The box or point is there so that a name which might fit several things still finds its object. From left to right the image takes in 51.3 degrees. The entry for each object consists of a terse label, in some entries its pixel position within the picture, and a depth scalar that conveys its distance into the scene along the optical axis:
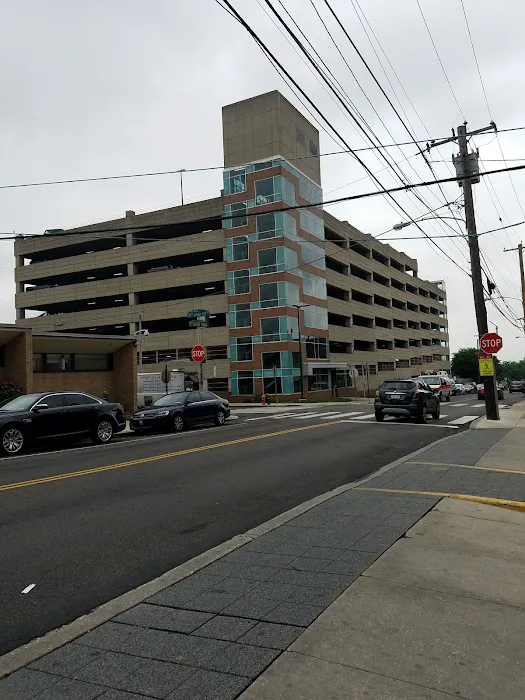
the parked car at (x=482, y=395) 43.33
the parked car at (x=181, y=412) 18.12
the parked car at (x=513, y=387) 75.12
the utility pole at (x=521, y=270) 34.45
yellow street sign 19.91
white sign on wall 30.97
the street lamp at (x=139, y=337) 28.86
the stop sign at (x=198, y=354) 27.86
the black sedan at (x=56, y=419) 13.45
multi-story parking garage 51.03
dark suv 20.02
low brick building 22.89
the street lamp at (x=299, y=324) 47.12
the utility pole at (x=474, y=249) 19.31
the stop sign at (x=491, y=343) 18.98
